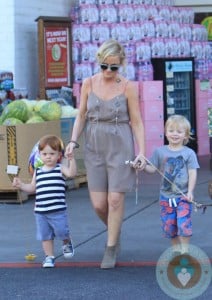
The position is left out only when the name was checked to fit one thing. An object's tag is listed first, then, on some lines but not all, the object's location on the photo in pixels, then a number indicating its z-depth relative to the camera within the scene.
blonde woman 6.61
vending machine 14.45
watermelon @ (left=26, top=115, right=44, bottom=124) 10.77
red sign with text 13.35
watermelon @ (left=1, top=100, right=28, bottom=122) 10.74
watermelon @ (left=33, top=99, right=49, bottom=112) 11.30
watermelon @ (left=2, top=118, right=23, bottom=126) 10.46
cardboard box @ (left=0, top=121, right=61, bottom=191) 10.45
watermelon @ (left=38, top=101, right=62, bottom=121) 11.20
